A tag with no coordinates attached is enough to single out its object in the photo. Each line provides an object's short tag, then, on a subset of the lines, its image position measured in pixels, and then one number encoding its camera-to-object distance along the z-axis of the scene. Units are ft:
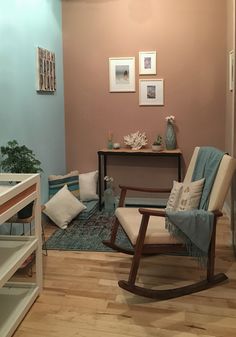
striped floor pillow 13.25
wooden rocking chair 7.64
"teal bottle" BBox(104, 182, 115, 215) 14.28
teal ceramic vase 14.32
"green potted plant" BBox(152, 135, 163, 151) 13.98
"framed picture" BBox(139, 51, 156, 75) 14.29
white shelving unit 6.34
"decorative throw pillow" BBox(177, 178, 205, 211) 8.51
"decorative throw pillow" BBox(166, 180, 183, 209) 8.90
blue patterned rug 10.53
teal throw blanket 7.68
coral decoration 14.53
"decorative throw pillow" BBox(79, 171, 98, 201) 14.56
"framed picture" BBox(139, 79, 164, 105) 14.43
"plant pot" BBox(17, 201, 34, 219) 8.90
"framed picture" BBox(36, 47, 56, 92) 11.87
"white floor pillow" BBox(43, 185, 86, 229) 12.19
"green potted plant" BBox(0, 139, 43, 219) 9.25
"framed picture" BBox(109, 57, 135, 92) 14.52
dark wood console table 13.87
